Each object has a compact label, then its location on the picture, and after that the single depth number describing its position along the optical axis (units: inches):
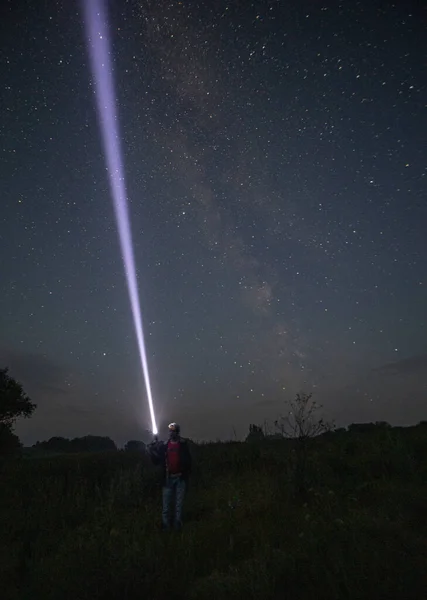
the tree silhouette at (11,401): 1032.8
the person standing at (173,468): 303.2
